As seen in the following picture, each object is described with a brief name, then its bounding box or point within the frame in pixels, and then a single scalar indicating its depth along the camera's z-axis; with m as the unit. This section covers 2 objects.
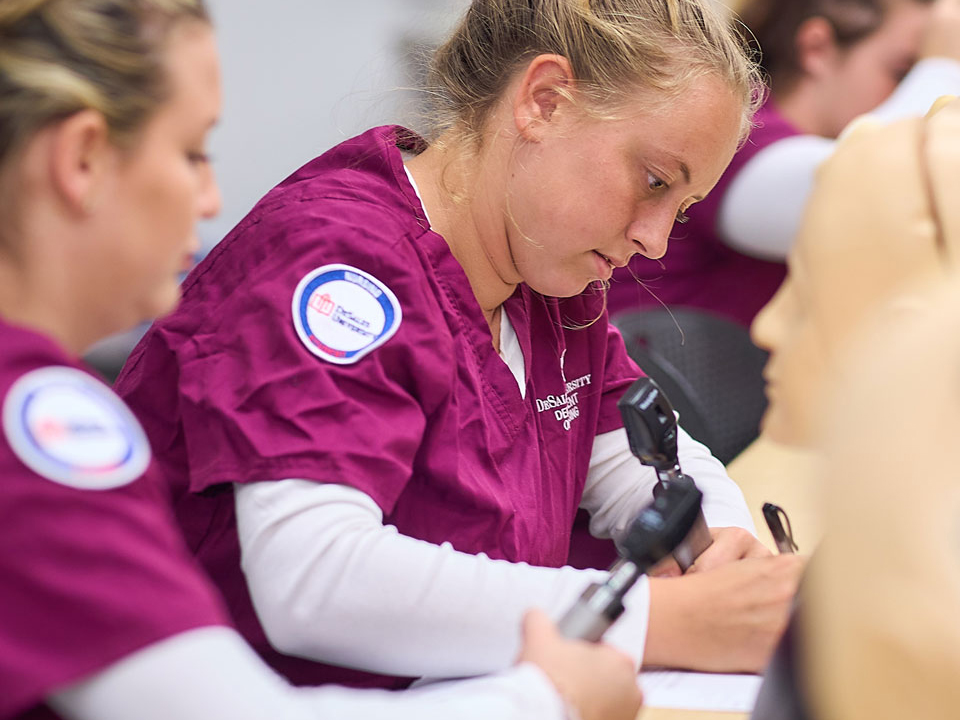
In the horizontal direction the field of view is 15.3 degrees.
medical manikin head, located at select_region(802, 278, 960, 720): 2.00
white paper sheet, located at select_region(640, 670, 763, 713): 2.34
